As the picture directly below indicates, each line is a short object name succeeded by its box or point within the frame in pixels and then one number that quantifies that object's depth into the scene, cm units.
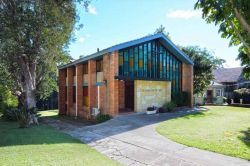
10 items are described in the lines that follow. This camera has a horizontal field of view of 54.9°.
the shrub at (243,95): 3228
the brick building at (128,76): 1788
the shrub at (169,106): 2135
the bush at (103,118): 1735
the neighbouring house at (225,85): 3794
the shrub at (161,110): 2086
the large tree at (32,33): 1477
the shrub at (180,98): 2375
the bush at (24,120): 1408
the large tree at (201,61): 2841
